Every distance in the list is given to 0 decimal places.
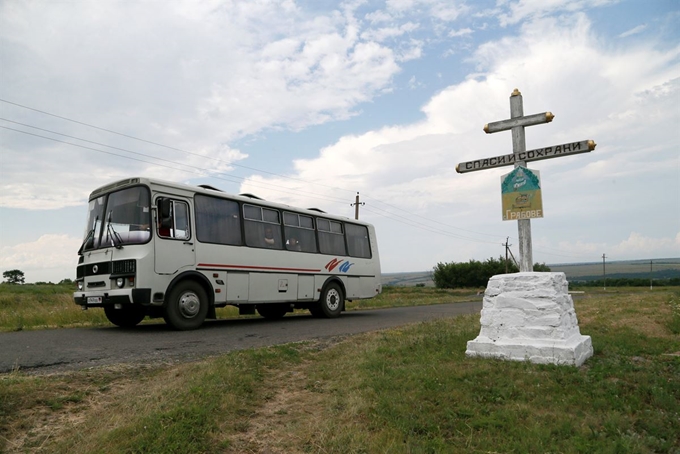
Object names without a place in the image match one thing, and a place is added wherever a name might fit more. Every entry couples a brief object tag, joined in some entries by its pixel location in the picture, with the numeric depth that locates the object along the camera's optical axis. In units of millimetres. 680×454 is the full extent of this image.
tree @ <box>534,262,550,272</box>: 67581
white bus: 9625
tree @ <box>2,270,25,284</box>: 65250
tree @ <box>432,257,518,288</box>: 72388
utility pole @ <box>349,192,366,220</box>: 42469
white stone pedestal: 6003
